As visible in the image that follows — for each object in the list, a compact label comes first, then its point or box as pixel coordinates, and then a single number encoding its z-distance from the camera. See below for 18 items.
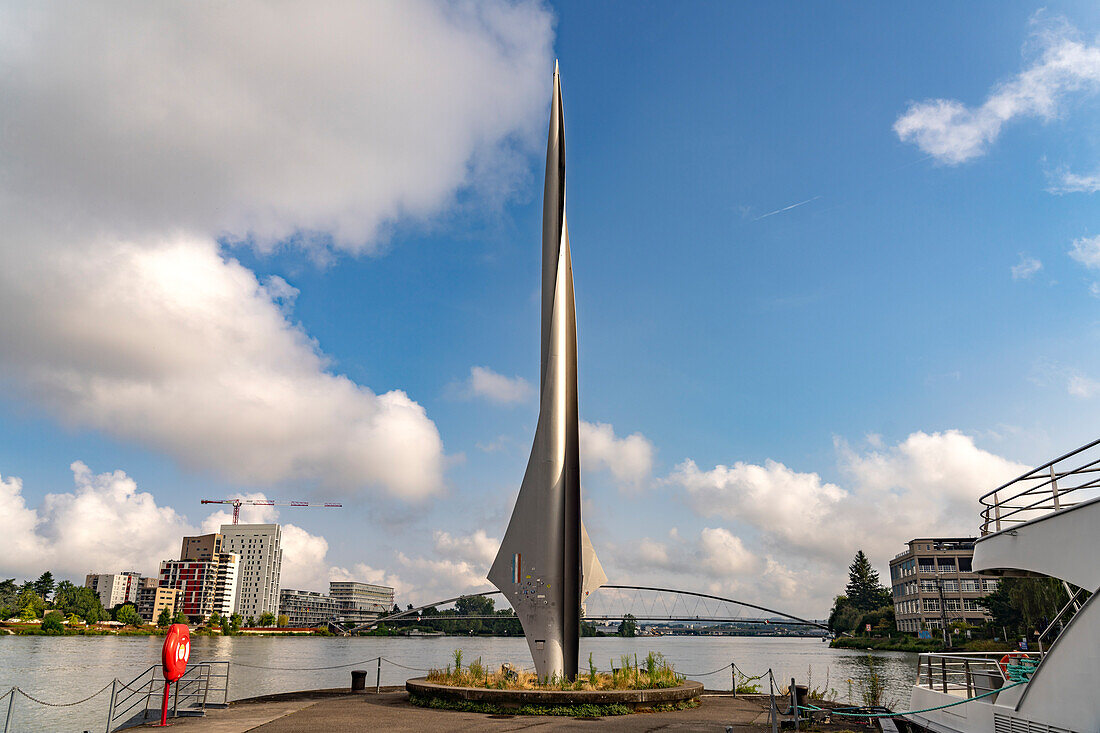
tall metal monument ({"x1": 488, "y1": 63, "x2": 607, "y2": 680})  19.56
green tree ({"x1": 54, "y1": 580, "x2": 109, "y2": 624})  112.75
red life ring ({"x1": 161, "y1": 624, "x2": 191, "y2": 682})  14.91
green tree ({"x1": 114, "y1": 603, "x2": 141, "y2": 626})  117.19
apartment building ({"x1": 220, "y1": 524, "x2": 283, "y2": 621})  189.62
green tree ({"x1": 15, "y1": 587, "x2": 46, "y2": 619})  101.94
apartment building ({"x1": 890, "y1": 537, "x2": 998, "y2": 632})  79.06
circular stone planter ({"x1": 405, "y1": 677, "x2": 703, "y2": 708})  16.28
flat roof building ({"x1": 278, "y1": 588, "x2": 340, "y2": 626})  193.15
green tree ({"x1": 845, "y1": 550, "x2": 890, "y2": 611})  121.12
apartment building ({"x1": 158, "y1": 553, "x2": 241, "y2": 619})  167.38
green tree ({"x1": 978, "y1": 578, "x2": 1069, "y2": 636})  52.31
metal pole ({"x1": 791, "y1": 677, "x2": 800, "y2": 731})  14.23
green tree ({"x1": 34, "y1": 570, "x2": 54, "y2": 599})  135.62
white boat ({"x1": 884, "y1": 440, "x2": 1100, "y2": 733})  9.80
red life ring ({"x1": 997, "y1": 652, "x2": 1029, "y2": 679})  13.68
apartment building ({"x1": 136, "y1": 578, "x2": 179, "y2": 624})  161.12
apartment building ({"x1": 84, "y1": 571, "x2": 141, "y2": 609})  184.88
